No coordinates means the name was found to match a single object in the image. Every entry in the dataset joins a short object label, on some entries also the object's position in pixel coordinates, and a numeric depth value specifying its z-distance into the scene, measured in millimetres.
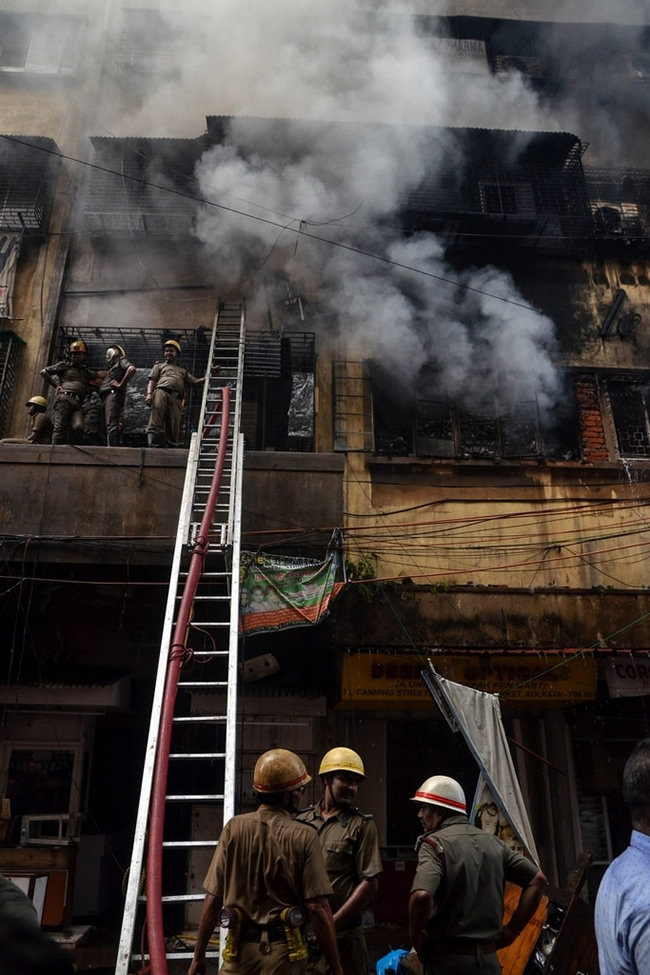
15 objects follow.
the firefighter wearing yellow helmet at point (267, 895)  2604
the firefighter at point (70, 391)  8164
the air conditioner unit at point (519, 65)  13334
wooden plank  4223
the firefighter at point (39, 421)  8312
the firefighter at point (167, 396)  8055
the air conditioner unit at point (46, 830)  7453
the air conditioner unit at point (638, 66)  13562
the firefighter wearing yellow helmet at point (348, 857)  3258
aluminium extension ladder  3211
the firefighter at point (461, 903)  2988
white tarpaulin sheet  5910
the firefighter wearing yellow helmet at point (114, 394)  8352
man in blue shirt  1713
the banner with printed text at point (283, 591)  6793
